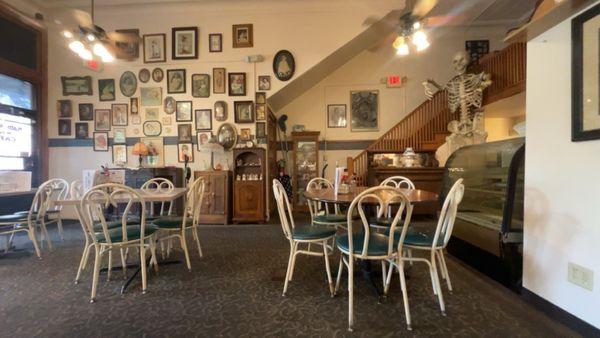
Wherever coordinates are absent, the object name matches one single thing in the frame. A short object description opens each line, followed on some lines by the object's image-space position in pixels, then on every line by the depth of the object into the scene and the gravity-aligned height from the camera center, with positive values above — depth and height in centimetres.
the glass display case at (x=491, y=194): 237 -29
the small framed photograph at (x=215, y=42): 538 +259
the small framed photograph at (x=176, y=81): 541 +181
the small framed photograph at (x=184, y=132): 545 +74
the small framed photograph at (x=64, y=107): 553 +129
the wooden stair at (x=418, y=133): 589 +79
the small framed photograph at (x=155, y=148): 548 +41
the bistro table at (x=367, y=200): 211 -27
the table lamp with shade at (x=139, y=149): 506 +36
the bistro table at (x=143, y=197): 230 -30
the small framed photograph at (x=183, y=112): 544 +116
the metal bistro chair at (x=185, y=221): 280 -61
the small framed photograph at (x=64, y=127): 555 +87
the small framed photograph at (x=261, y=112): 539 +115
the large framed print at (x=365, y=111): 680 +147
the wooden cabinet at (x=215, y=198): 507 -60
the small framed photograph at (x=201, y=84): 540 +174
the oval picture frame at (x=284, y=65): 534 +211
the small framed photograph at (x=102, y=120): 555 +102
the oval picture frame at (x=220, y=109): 540 +121
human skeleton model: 528 +123
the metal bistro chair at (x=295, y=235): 227 -61
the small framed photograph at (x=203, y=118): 543 +103
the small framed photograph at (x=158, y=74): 544 +196
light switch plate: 168 -73
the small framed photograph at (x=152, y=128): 549 +83
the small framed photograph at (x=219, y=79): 538 +183
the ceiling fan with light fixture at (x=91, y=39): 361 +186
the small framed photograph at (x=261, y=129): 539 +79
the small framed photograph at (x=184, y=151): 545 +34
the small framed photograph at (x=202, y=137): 544 +64
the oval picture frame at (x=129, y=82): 547 +181
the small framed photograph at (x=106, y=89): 551 +167
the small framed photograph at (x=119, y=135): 554 +69
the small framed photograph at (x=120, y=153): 553 +31
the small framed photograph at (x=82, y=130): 556 +80
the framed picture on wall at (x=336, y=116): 683 +135
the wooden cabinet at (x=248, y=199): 508 -62
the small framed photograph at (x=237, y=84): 536 +173
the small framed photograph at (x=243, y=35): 537 +273
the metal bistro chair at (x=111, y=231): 223 -53
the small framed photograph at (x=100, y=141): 555 +57
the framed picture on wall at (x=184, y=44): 539 +257
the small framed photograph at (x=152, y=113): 548 +115
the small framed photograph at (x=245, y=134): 539 +69
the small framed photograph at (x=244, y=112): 538 +115
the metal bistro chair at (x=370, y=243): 176 -58
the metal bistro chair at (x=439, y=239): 195 -59
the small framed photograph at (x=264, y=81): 537 +179
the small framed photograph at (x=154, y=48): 541 +249
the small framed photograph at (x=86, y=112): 555 +119
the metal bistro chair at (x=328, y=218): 301 -61
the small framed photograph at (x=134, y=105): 548 +132
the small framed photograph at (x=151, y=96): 545 +150
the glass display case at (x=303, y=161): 630 +15
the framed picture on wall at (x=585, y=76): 165 +61
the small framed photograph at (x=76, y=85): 554 +176
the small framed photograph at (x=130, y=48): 539 +250
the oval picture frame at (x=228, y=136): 536 +64
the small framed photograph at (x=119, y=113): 552 +116
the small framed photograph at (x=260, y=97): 539 +146
